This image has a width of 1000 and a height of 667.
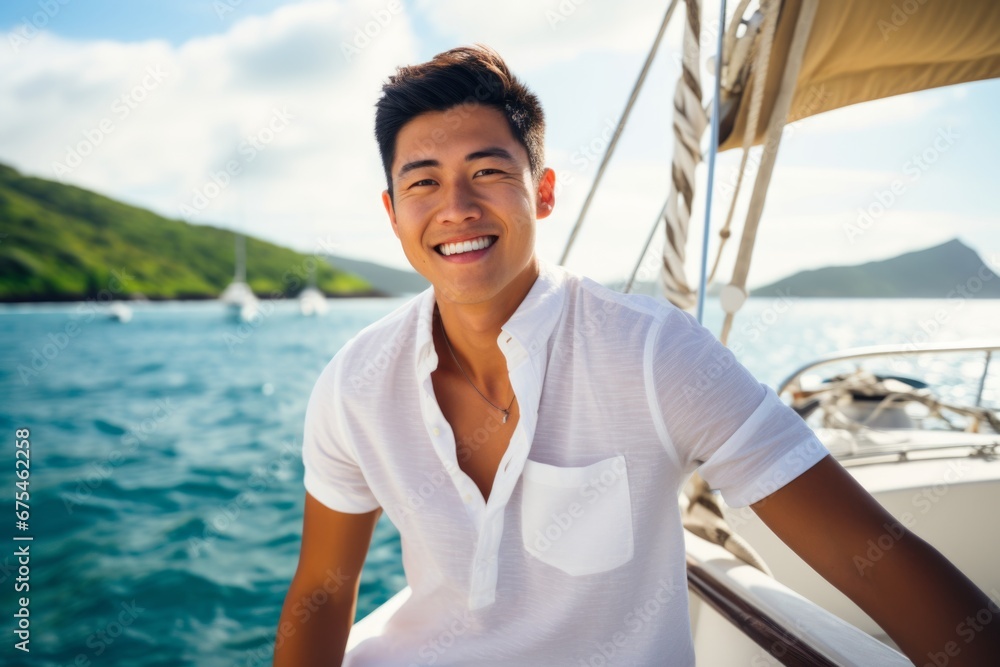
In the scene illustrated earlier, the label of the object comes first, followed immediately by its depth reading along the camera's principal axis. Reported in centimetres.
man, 107
